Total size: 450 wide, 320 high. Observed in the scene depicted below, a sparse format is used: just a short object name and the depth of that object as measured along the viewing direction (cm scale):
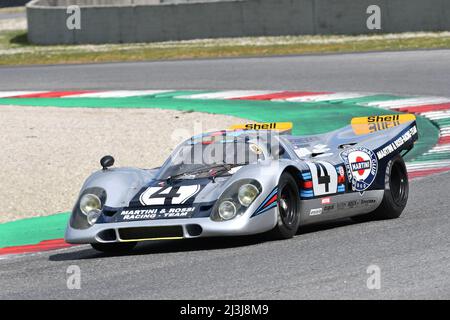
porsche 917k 1683
